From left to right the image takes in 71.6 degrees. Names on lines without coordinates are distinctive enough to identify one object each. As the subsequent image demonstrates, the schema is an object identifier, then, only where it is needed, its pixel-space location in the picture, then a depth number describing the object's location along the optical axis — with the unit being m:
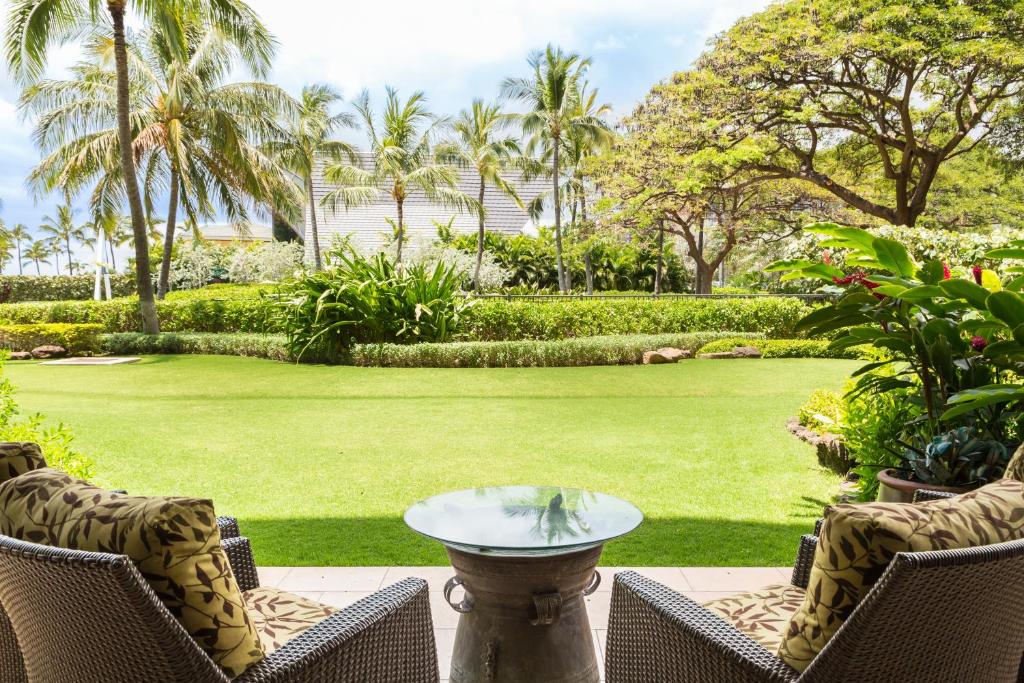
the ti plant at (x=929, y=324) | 2.68
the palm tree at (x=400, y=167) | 20.50
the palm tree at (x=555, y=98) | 20.81
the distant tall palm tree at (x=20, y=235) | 49.34
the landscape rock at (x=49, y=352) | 13.42
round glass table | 1.79
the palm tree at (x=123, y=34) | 11.62
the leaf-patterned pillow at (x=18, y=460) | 1.58
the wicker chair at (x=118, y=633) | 1.15
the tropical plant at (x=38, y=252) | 48.81
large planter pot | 2.82
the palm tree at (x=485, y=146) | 21.97
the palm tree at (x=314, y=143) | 20.56
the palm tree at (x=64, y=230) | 44.91
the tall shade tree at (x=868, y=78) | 10.41
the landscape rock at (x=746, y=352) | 11.59
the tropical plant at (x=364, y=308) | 10.72
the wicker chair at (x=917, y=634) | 1.17
